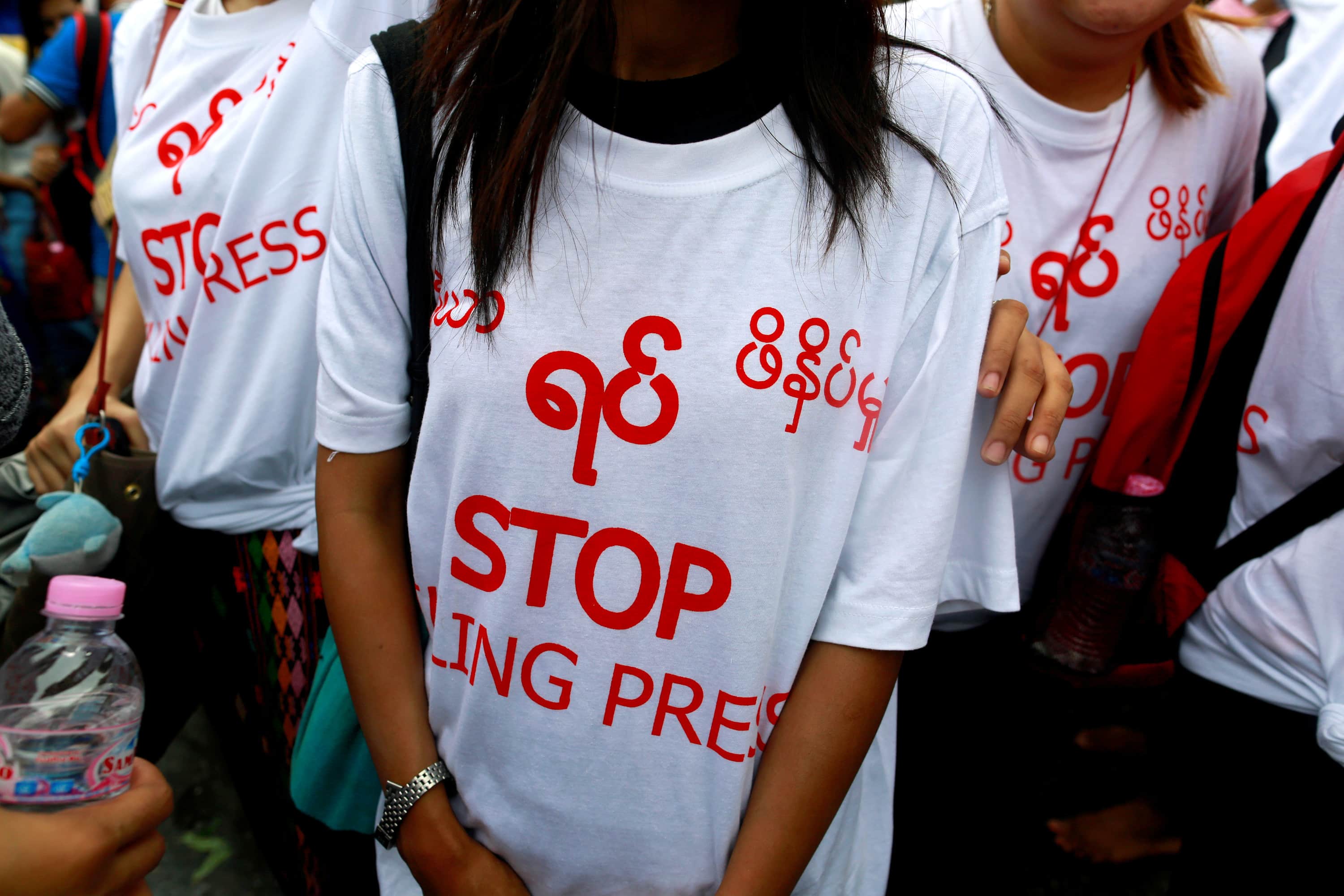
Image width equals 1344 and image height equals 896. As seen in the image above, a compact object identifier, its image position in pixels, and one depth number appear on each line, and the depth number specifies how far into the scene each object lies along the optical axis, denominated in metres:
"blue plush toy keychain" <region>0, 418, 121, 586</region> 1.48
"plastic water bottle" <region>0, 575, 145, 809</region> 0.86
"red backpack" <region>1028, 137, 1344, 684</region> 1.46
